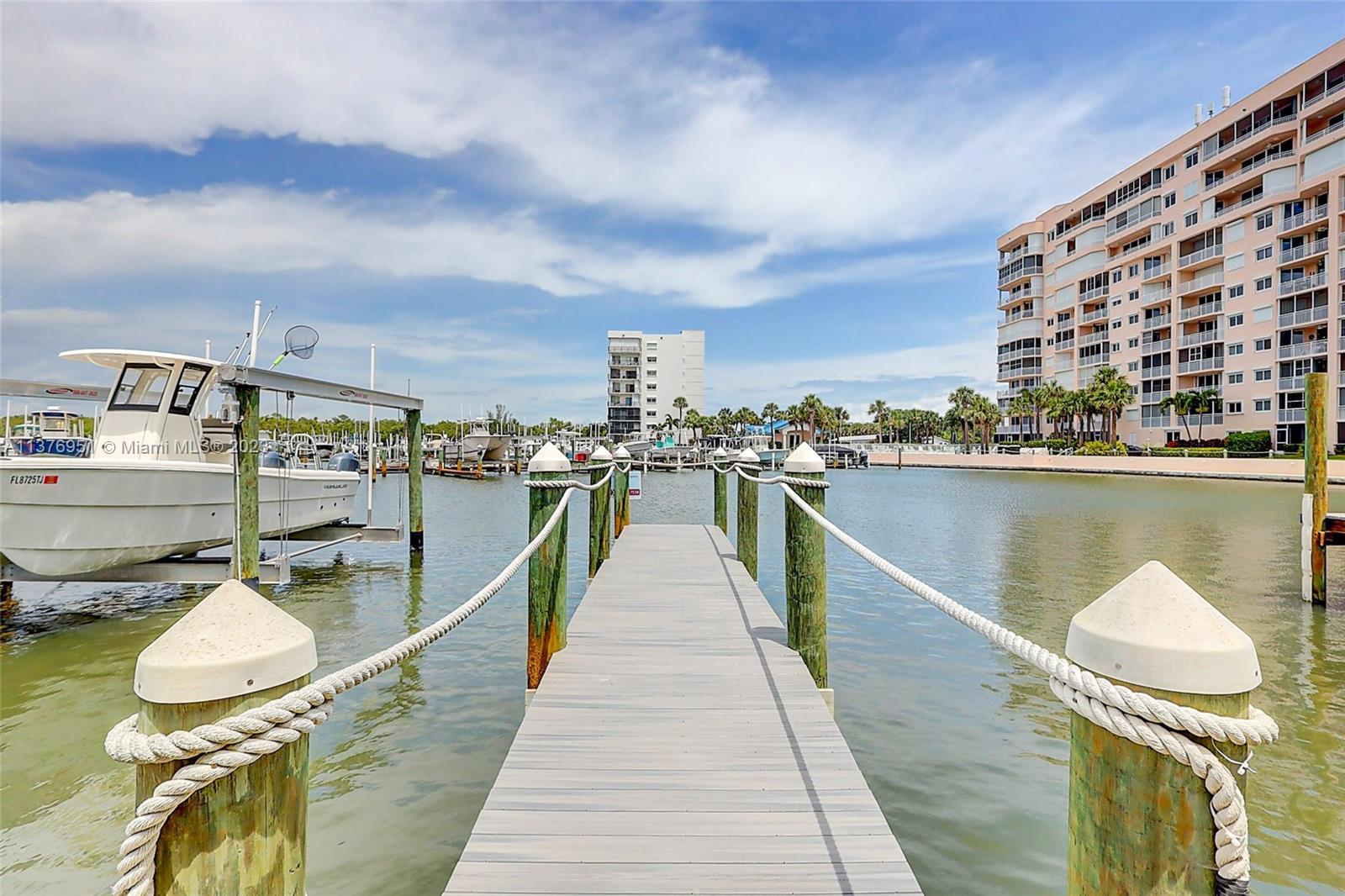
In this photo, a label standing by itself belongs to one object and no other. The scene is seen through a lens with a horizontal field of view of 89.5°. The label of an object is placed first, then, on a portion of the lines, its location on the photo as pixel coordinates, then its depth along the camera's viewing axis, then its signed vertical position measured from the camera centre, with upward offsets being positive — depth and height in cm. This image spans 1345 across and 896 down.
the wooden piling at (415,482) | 1539 -85
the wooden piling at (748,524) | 915 -107
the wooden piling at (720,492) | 1259 -85
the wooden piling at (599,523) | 855 -102
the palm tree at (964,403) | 8438 +566
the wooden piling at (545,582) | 490 -100
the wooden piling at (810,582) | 483 -99
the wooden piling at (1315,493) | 1030 -69
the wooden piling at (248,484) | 960 -55
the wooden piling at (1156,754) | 126 -59
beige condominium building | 4238 +1377
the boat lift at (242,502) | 959 -81
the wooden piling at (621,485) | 1220 -73
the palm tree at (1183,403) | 5009 +337
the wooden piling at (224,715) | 131 -53
